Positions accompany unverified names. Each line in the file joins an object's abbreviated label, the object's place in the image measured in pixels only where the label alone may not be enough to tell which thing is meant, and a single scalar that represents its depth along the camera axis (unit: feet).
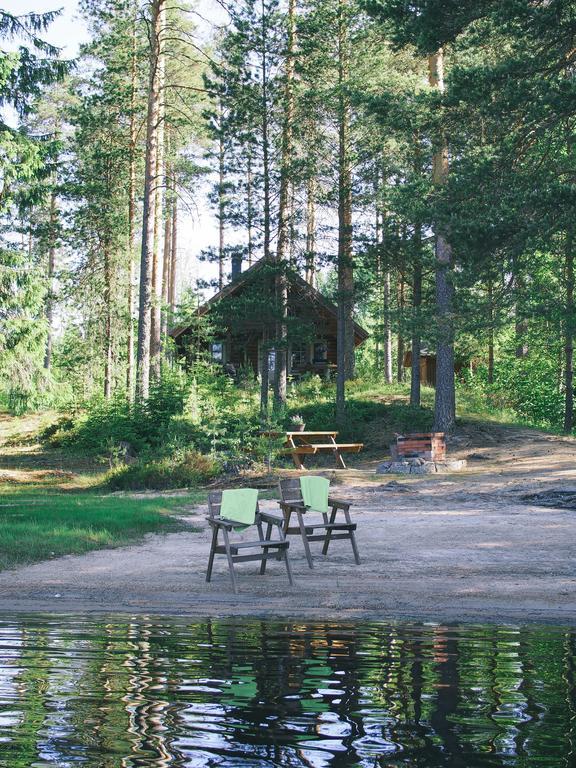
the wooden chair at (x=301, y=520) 37.06
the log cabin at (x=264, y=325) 101.81
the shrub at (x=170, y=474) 72.84
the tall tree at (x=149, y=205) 94.02
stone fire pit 76.33
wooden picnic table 79.71
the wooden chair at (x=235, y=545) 33.14
